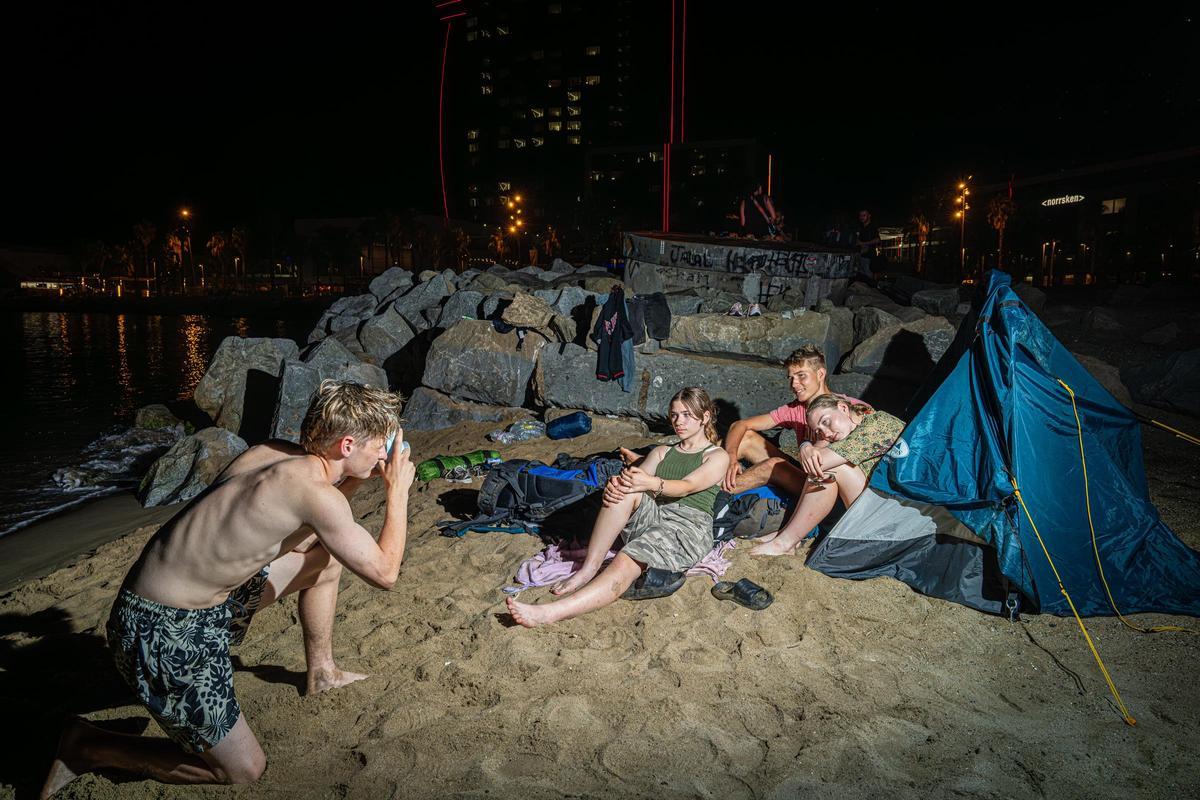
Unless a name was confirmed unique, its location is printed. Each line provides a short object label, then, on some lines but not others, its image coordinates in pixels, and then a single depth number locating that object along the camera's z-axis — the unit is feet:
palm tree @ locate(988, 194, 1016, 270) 127.03
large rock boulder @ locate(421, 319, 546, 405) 30.53
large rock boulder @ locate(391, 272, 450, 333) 42.09
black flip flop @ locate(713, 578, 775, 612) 13.52
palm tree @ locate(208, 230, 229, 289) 216.95
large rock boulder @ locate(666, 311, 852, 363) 26.32
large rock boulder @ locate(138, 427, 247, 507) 24.75
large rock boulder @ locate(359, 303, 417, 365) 39.63
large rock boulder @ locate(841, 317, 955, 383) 24.80
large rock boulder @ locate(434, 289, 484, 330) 38.60
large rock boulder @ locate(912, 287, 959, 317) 35.83
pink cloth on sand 14.56
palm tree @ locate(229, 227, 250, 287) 222.69
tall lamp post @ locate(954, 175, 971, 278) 121.20
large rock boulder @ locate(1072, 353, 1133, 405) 25.12
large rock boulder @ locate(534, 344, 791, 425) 25.85
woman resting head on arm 15.12
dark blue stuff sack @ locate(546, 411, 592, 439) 27.35
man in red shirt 17.25
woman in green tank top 13.00
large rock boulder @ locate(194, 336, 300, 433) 33.94
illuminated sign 124.90
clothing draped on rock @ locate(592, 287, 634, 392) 27.55
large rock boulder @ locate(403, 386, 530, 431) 30.66
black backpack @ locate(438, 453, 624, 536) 17.63
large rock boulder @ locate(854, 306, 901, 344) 26.66
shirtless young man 8.32
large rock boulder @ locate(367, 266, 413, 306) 51.90
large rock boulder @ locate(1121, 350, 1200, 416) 27.63
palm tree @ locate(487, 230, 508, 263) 217.15
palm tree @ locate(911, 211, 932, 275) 149.90
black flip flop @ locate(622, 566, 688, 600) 13.71
